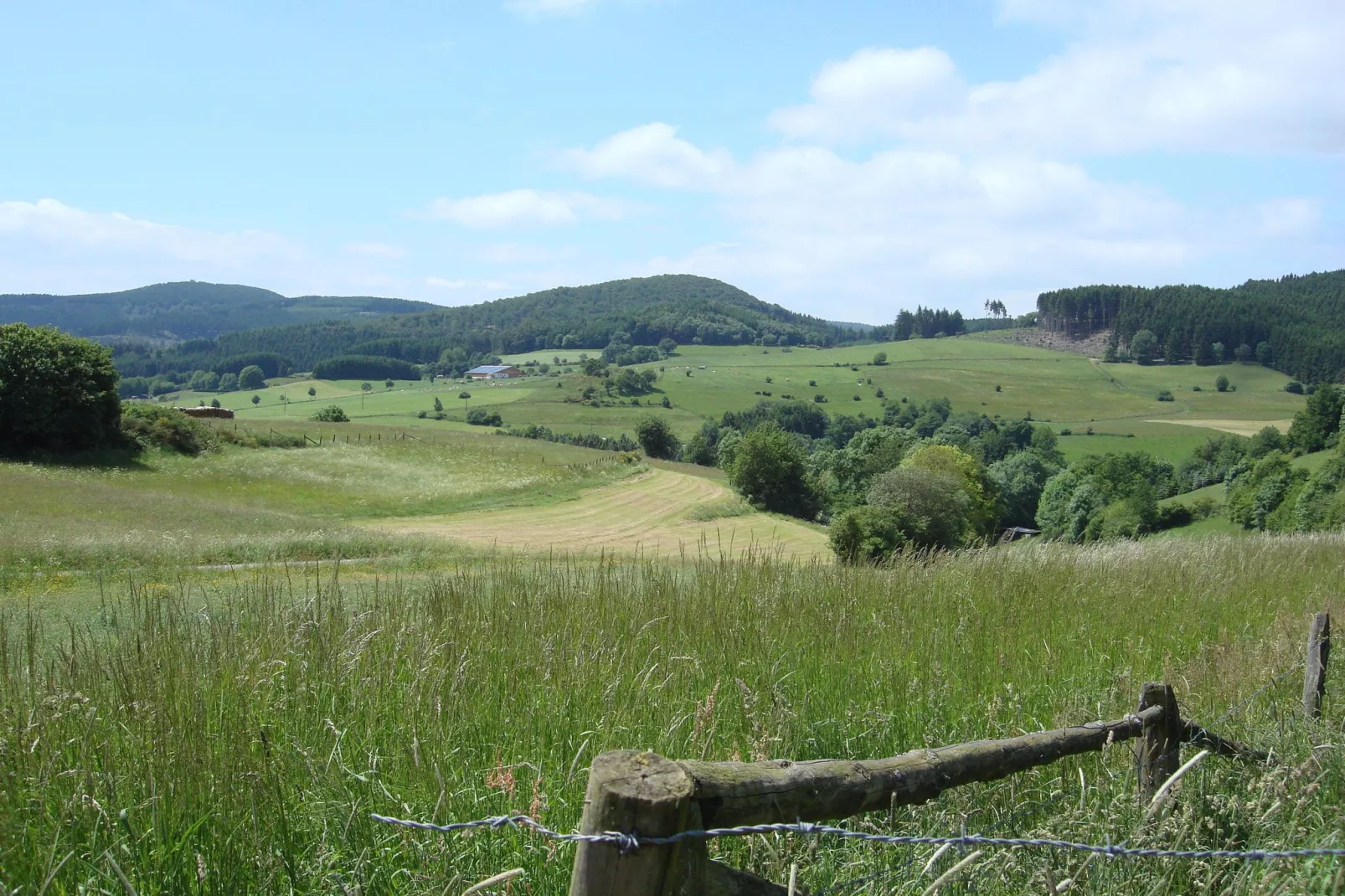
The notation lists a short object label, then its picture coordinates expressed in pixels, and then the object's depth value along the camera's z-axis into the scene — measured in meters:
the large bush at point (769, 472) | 65.38
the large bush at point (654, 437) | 96.94
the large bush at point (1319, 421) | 84.62
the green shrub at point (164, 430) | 50.62
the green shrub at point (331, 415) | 83.38
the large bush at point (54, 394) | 45.38
